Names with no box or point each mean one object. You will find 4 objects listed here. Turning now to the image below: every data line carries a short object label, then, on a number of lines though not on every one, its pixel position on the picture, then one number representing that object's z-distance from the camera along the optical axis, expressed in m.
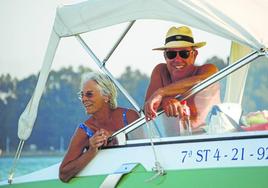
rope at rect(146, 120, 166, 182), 10.29
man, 10.24
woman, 11.20
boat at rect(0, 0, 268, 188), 9.72
